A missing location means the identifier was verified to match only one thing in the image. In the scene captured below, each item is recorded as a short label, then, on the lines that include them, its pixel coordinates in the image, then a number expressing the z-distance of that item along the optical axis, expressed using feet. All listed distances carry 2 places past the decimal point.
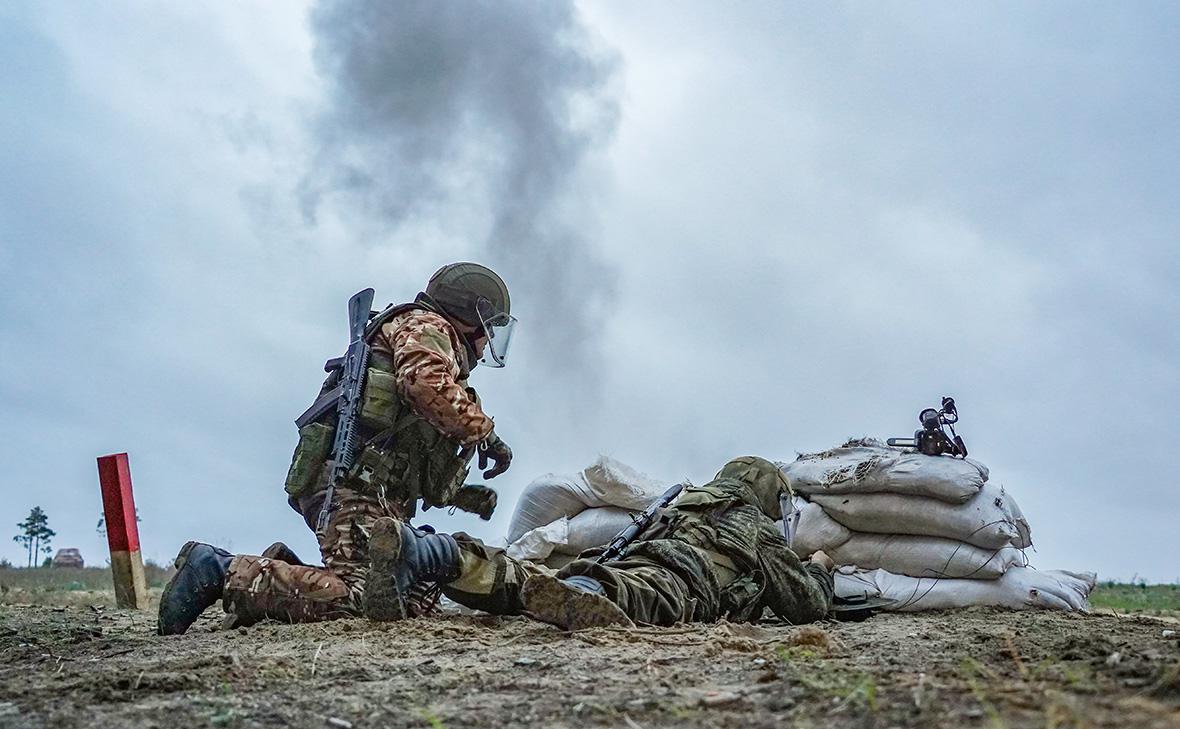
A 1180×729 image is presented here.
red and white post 20.02
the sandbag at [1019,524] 18.25
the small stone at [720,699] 5.90
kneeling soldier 12.76
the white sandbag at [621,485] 18.70
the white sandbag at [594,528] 18.67
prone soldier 10.44
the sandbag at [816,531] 18.34
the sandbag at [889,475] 17.61
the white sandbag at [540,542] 18.89
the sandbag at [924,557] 17.75
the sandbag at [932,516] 17.62
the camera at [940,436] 18.45
